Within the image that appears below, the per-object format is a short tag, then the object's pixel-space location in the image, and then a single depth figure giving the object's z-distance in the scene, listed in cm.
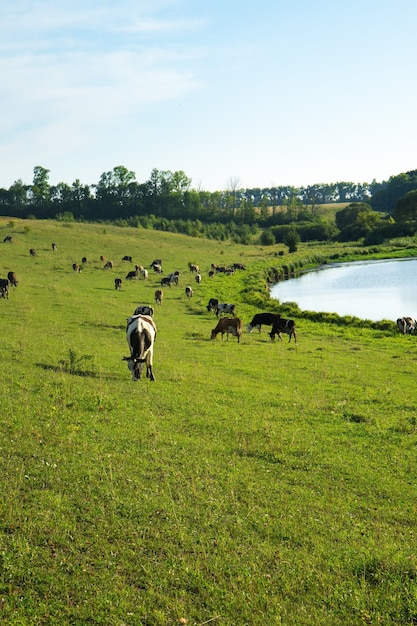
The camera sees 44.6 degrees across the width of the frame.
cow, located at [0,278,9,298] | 3594
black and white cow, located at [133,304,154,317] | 2730
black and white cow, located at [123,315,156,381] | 1706
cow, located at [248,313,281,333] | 3216
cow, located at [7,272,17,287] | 4109
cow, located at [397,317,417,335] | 3325
